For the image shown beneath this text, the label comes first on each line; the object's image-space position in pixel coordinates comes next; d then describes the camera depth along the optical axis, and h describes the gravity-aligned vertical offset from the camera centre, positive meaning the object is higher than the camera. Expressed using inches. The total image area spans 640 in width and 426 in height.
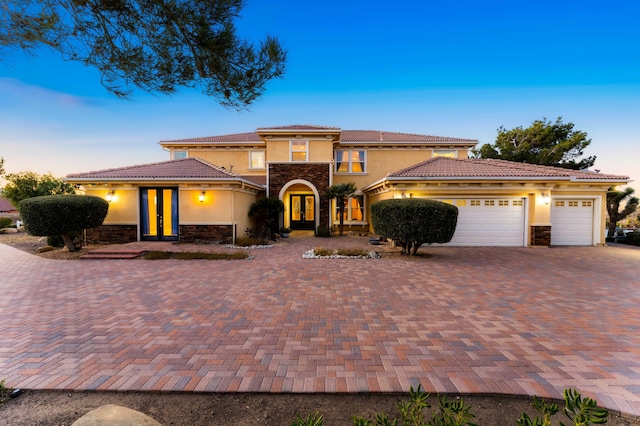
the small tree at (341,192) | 566.3 +31.2
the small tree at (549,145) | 947.3 +237.5
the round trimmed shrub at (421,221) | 356.2 -20.2
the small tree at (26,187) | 1028.1 +72.7
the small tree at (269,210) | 573.9 -9.9
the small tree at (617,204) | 597.9 +8.0
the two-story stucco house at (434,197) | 471.2 +15.4
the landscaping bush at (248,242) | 477.7 -68.5
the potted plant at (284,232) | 597.9 -61.7
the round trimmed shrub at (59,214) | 383.3 -15.0
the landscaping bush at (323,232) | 582.2 -59.2
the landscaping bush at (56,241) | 460.8 -65.8
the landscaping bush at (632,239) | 558.6 -70.5
